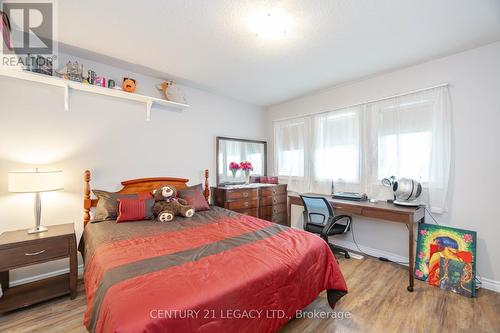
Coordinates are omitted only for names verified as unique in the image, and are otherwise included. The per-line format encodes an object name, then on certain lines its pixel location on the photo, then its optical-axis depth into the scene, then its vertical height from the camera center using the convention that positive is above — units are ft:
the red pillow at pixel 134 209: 7.29 -1.51
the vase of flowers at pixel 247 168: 12.31 -0.09
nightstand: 5.69 -2.56
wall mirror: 11.77 +0.62
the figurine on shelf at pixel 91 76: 7.77 +3.33
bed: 3.18 -2.02
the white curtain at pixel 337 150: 10.07 +0.83
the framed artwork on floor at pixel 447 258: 6.79 -3.12
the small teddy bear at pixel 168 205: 7.64 -1.48
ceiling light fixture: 5.55 +3.99
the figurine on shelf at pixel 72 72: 7.34 +3.30
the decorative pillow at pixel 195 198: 8.82 -1.32
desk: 7.06 -1.66
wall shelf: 6.64 +2.85
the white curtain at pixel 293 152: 12.12 +0.87
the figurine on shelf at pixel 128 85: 8.60 +3.31
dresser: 10.61 -1.79
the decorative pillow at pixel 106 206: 7.47 -1.40
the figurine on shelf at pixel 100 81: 7.96 +3.22
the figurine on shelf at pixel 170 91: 9.64 +3.45
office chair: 8.60 -2.23
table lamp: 6.02 -0.49
